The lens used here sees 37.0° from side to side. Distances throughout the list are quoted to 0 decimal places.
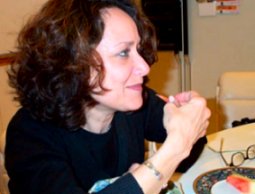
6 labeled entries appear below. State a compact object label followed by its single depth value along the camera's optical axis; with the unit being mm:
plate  1072
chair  1821
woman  941
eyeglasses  1249
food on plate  1045
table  1166
